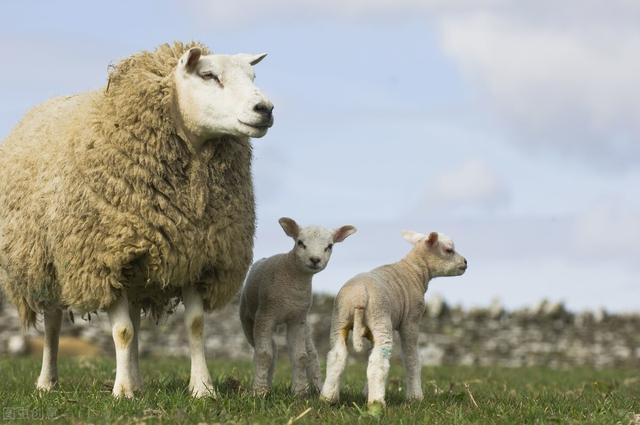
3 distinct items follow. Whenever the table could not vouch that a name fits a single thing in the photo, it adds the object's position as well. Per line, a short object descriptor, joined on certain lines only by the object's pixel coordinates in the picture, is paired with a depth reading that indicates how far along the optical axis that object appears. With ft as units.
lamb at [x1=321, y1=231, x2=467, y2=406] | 55.83
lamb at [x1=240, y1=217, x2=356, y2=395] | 58.80
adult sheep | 58.08
